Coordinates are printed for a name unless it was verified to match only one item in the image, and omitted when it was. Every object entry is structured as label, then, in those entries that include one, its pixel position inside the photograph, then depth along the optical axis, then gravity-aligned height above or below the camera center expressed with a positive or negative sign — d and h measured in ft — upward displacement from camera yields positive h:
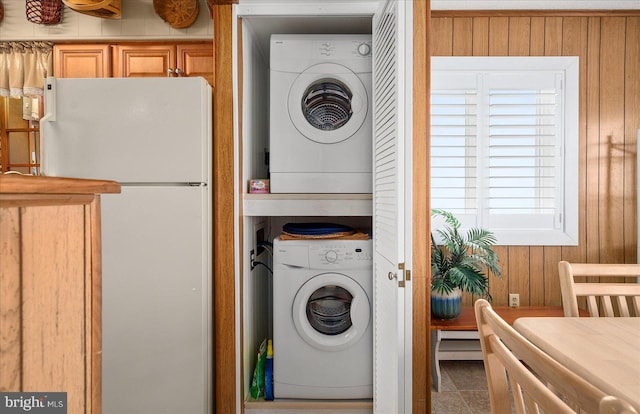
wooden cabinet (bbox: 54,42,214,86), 9.05 +3.43
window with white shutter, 9.45 +1.49
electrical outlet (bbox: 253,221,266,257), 7.50 -0.66
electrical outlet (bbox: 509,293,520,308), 9.65 -2.37
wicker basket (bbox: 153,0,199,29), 8.68 +4.39
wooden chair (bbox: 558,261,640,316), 4.81 -1.03
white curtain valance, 8.87 +3.21
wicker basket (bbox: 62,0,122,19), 8.13 +4.27
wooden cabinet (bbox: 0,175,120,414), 1.90 -0.46
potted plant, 8.00 -1.34
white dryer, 6.92 +1.57
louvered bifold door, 4.67 +0.03
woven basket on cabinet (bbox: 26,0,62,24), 8.74 +4.41
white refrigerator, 5.89 -0.20
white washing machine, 6.75 -2.14
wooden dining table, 2.79 -1.27
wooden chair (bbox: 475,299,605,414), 1.67 -0.86
